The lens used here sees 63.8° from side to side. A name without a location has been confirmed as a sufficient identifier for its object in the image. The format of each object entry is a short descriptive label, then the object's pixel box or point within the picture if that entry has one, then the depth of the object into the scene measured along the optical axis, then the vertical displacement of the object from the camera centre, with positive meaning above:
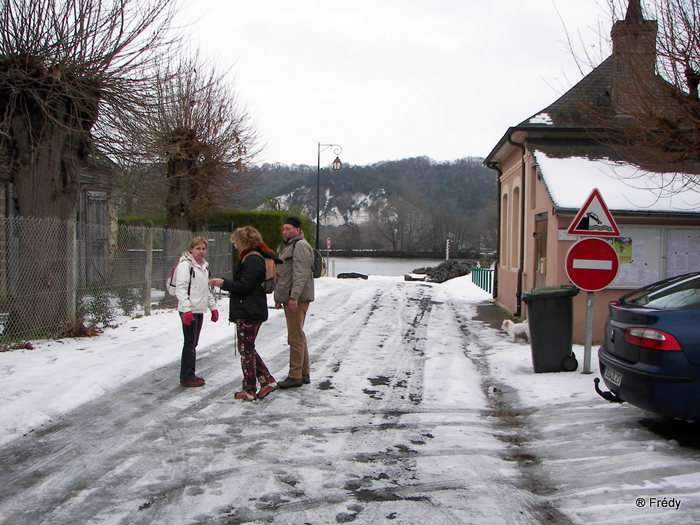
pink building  7.62 +1.04
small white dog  9.51 -1.45
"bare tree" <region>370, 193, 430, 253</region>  83.25 +3.17
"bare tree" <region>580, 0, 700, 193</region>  6.66 +2.07
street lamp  29.68 +4.43
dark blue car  4.10 -0.80
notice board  9.70 -0.09
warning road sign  6.91 +0.33
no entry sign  6.86 -0.21
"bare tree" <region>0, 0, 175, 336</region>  7.81 +2.14
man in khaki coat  6.00 -0.49
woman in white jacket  6.07 -0.60
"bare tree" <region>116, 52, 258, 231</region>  14.26 +2.51
